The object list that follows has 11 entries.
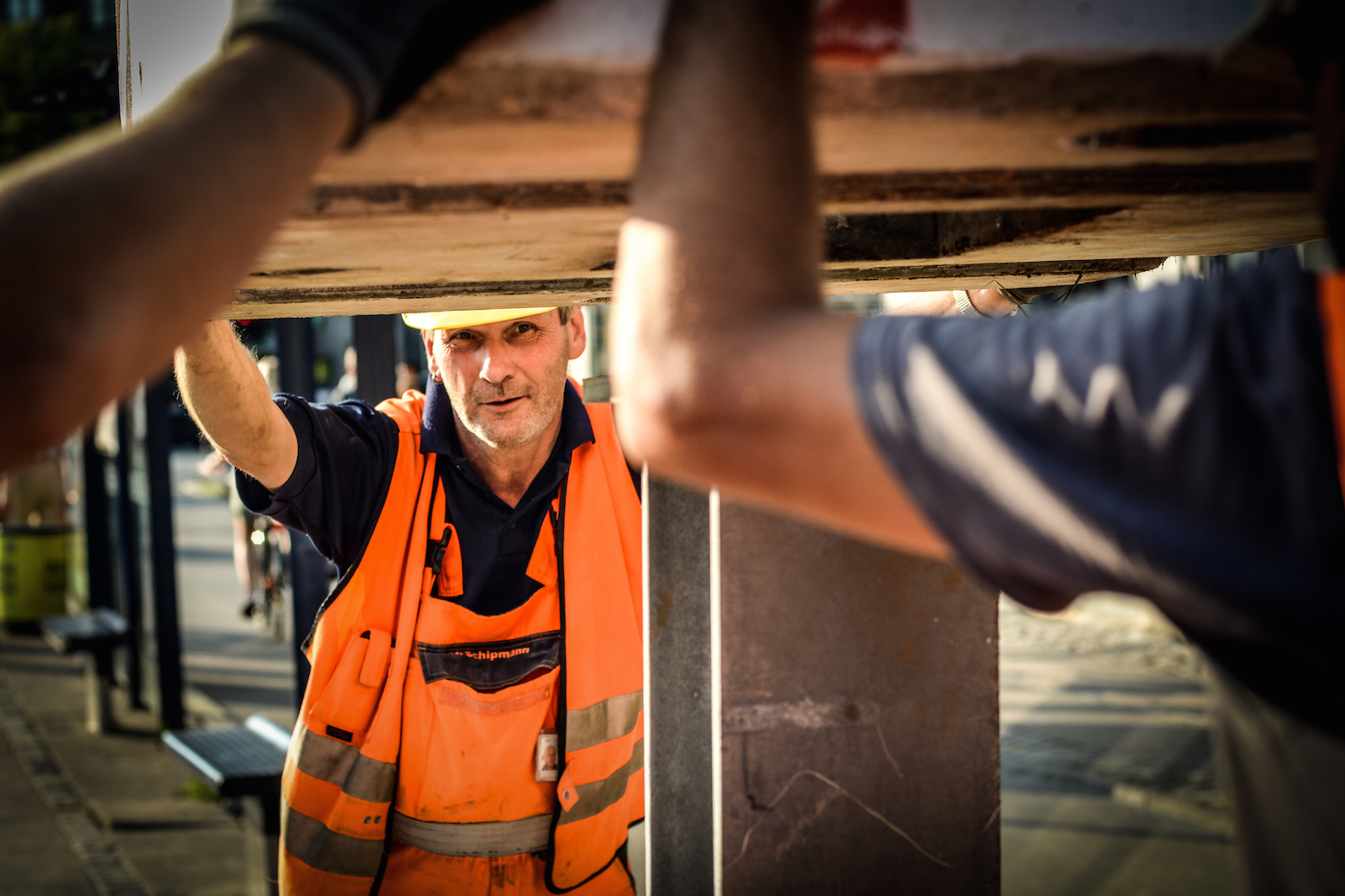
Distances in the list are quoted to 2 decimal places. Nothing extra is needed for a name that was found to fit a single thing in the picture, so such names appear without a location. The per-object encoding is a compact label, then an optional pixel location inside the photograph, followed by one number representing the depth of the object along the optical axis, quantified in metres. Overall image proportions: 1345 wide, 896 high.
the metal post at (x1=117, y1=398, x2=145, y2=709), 6.96
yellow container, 8.42
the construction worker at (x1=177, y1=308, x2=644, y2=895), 2.33
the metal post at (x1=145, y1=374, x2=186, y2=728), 5.91
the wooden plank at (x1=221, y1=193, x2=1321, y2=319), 1.10
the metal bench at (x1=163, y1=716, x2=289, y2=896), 3.57
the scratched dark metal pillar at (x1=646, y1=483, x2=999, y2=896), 1.65
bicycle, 7.58
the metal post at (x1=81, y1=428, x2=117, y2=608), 7.85
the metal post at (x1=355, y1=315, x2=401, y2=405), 4.27
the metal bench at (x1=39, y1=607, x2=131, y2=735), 6.18
